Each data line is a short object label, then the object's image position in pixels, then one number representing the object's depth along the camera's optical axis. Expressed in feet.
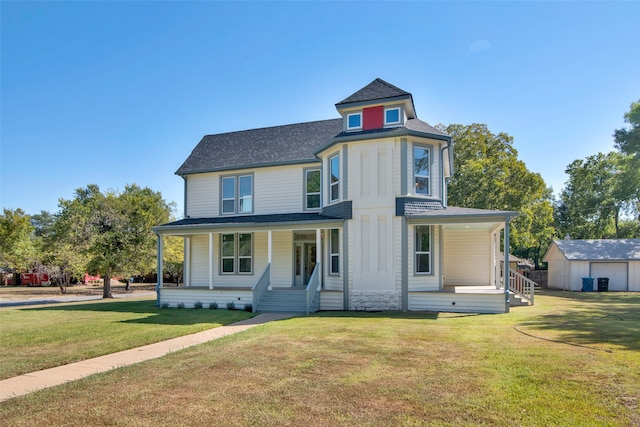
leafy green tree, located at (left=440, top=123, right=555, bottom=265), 100.53
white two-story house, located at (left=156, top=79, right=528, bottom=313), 49.47
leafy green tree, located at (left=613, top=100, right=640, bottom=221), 105.60
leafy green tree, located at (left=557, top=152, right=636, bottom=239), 150.82
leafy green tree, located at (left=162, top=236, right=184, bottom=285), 92.99
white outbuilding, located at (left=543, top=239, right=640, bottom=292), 96.48
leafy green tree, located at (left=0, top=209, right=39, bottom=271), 109.70
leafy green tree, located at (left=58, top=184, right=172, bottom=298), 79.71
